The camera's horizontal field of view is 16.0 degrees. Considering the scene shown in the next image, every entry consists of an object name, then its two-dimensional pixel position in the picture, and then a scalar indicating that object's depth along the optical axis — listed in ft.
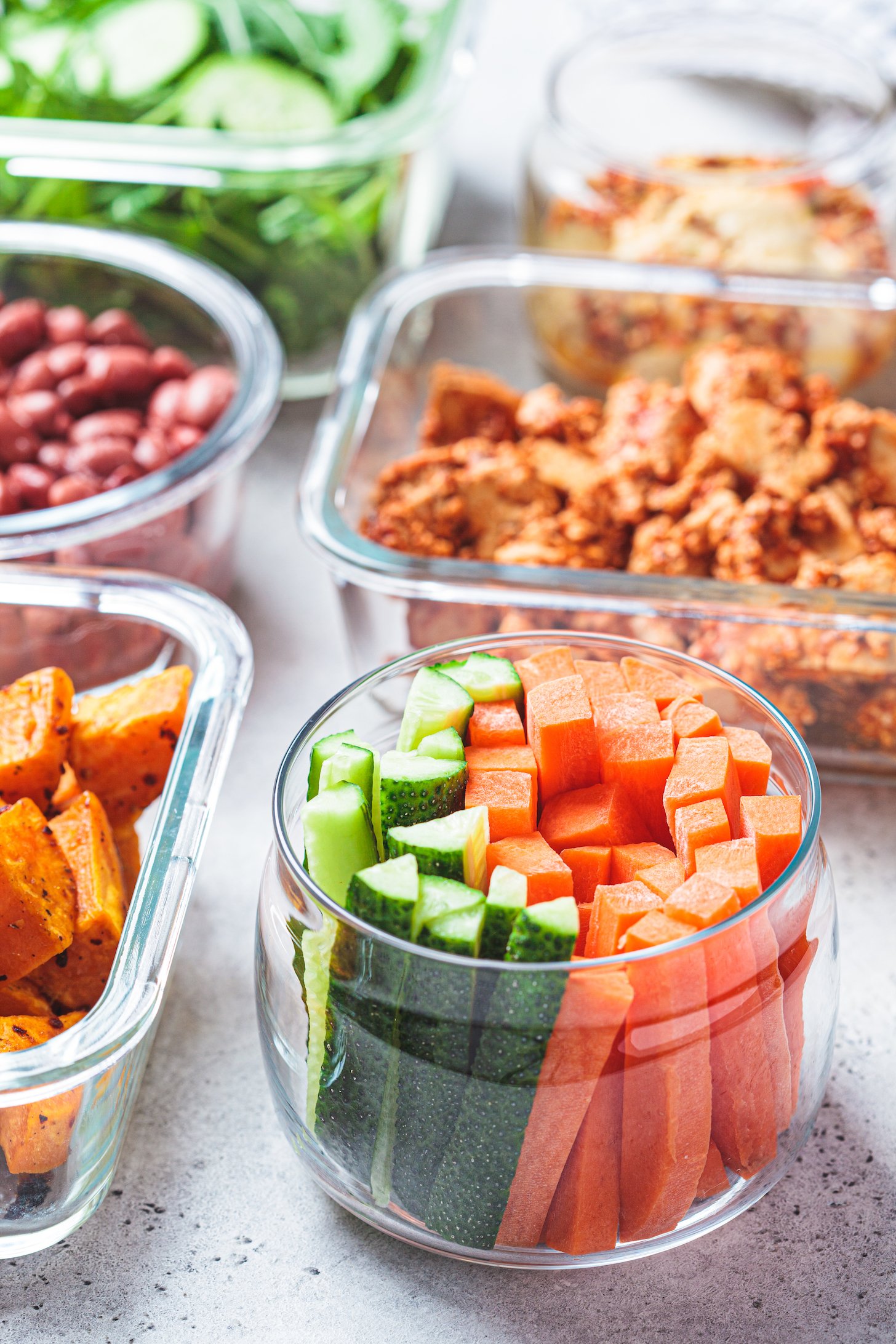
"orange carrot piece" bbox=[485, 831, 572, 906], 1.80
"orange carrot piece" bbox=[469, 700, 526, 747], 1.88
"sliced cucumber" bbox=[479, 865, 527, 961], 1.76
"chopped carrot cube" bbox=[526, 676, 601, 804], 1.87
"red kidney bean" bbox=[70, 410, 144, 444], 2.29
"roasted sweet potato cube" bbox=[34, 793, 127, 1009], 1.89
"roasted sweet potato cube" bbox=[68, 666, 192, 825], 1.97
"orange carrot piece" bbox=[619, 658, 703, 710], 1.91
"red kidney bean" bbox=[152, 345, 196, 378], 2.37
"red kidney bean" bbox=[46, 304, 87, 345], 2.39
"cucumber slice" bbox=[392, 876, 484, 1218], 1.75
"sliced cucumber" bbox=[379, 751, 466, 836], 1.81
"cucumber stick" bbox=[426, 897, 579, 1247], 1.74
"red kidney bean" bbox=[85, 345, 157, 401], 2.35
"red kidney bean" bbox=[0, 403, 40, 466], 2.26
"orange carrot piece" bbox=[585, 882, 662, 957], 1.78
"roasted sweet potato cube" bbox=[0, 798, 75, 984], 1.86
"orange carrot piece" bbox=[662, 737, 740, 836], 1.84
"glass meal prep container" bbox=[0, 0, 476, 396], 2.43
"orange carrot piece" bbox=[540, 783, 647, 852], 1.84
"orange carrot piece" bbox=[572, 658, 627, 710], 1.91
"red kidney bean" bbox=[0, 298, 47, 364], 2.38
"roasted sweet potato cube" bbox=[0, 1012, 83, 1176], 1.82
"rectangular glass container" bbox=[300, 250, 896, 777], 2.08
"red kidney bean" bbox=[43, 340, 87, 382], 2.36
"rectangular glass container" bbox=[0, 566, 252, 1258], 1.81
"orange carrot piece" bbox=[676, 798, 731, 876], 1.82
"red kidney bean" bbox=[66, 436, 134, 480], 2.26
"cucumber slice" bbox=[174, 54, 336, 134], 2.57
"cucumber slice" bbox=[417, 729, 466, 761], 1.84
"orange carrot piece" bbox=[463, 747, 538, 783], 1.86
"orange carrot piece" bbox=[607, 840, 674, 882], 1.83
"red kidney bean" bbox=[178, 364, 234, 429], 2.32
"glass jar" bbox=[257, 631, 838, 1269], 1.75
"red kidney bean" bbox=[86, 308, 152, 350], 2.39
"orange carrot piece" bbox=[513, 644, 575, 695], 1.91
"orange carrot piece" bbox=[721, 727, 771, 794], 1.86
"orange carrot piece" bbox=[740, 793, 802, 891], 1.82
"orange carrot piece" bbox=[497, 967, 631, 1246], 1.74
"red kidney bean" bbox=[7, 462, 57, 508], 2.24
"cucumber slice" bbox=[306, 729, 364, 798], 1.85
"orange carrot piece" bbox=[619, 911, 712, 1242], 1.75
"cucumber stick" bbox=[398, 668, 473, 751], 1.87
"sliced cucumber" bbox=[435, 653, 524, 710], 1.90
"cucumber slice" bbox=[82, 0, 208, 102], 2.61
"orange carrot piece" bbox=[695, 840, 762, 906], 1.79
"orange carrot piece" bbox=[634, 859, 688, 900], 1.81
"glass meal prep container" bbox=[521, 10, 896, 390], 2.41
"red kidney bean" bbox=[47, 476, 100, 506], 2.22
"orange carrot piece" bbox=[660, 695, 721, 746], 1.88
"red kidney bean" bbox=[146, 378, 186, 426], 2.33
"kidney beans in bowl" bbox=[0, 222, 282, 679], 2.19
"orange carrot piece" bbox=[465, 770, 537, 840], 1.83
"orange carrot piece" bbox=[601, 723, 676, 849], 1.86
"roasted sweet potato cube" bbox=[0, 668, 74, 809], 1.94
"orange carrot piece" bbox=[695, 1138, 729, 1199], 1.81
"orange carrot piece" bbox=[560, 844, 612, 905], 1.83
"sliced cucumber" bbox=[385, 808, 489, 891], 1.78
